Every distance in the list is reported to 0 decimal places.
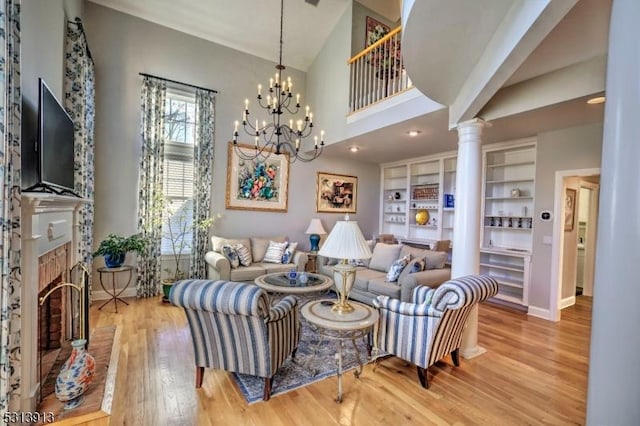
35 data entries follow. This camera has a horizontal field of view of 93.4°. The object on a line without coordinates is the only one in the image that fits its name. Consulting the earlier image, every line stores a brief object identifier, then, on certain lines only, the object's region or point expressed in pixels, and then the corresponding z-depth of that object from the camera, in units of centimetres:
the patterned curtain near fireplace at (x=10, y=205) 145
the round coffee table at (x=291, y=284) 337
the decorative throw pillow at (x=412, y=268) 405
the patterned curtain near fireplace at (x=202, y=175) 505
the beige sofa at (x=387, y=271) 387
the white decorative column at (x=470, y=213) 312
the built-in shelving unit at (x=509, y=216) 488
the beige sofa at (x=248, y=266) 451
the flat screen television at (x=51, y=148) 200
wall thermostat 435
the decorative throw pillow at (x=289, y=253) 527
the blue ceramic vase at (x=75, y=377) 194
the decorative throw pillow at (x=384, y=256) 477
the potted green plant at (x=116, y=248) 399
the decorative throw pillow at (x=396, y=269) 417
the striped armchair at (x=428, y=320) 239
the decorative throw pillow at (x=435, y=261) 421
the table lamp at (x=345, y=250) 230
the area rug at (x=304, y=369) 242
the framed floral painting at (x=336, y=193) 666
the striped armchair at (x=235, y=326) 206
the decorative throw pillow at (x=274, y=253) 525
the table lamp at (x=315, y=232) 615
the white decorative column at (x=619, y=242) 94
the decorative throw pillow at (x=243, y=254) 488
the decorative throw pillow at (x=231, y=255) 468
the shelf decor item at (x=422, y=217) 635
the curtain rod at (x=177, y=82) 465
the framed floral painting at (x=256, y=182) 551
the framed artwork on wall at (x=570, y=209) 454
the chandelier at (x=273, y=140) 564
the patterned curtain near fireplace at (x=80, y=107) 332
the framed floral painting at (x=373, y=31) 542
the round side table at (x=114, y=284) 407
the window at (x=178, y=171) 500
